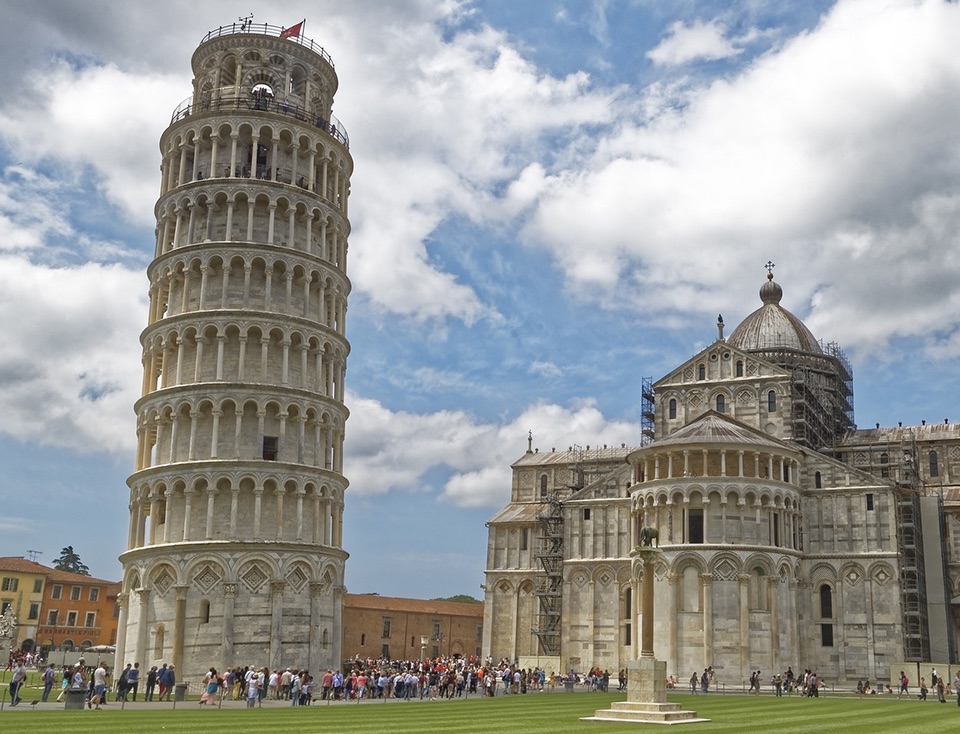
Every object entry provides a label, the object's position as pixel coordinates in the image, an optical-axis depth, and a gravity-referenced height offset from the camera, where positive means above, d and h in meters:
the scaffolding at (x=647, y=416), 77.31 +15.25
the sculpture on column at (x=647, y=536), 35.00 +2.91
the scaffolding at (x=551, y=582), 72.75 +2.73
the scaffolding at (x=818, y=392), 71.31 +17.36
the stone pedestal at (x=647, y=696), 30.58 -2.20
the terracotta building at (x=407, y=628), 92.31 -0.98
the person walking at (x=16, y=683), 34.47 -2.47
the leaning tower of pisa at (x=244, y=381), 47.53 +11.22
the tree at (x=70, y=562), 144.75 +6.32
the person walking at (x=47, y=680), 36.97 -2.53
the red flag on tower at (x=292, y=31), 57.91 +31.87
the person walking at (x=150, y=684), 41.22 -2.85
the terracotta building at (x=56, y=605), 90.62 +0.29
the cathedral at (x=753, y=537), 59.06 +5.54
